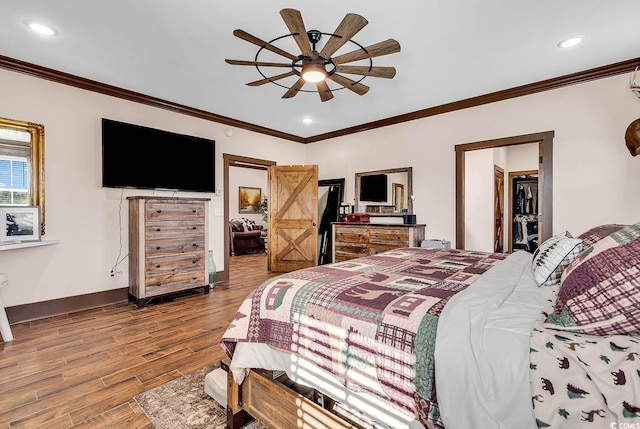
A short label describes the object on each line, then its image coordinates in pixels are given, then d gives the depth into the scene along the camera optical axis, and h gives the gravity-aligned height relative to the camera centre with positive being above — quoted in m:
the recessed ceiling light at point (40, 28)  2.40 +1.55
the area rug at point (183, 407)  1.58 -1.14
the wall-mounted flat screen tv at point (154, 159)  3.60 +0.72
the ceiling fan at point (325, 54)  1.97 +1.25
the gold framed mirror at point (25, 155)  2.97 +0.59
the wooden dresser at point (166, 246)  3.49 -0.43
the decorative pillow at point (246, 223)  8.27 -0.33
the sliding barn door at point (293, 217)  5.39 -0.09
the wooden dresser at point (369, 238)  4.27 -0.39
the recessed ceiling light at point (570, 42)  2.60 +1.56
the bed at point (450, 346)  0.83 -0.46
